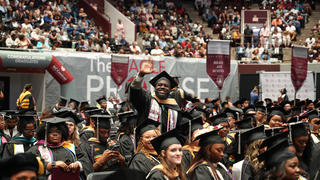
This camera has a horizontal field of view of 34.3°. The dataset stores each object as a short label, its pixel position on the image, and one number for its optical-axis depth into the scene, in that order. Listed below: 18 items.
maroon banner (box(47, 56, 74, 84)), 18.62
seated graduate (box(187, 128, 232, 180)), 5.16
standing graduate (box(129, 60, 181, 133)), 7.06
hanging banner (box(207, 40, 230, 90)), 14.41
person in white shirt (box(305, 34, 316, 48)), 26.59
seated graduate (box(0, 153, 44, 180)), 3.56
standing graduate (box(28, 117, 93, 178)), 6.14
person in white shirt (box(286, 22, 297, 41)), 27.81
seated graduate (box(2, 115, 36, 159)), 6.45
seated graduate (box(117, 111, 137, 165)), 7.62
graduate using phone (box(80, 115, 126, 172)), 6.14
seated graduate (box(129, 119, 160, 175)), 5.73
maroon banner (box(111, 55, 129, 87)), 16.52
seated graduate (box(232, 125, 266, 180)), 5.57
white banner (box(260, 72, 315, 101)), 20.73
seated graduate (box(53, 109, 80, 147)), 7.40
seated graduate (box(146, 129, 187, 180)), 4.91
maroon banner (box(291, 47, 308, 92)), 15.27
